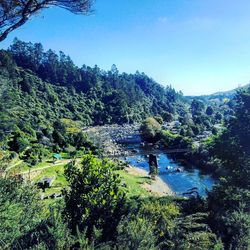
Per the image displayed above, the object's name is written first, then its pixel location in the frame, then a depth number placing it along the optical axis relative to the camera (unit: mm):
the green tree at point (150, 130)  80812
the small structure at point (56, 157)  43469
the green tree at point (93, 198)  12305
